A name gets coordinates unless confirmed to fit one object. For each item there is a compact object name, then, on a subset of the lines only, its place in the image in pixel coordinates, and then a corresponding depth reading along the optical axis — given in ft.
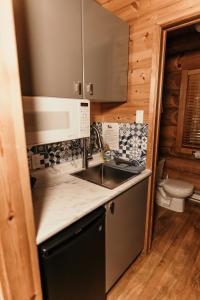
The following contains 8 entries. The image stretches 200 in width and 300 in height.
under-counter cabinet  4.28
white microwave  3.30
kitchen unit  3.01
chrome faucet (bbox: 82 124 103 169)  5.83
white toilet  8.32
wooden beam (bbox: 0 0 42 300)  1.94
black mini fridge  2.89
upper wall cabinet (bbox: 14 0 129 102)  3.23
